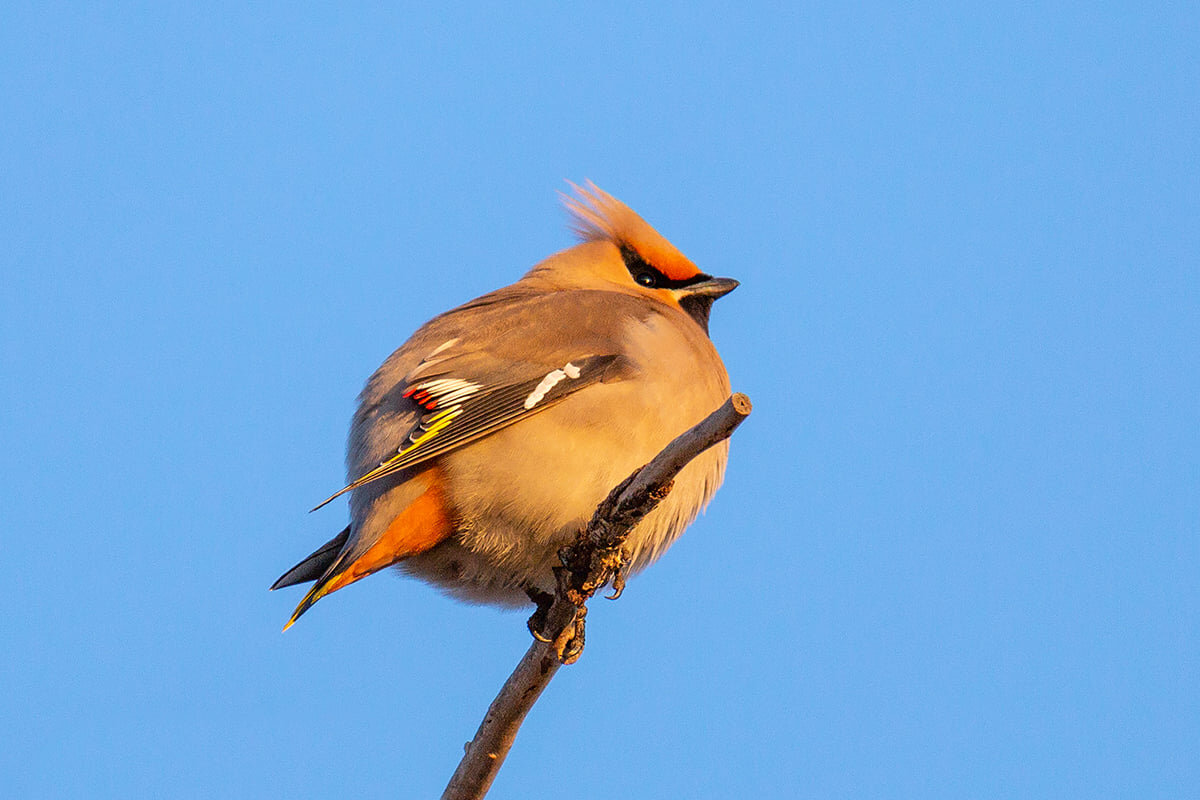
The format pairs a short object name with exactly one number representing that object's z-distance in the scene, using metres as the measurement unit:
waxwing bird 8.48
